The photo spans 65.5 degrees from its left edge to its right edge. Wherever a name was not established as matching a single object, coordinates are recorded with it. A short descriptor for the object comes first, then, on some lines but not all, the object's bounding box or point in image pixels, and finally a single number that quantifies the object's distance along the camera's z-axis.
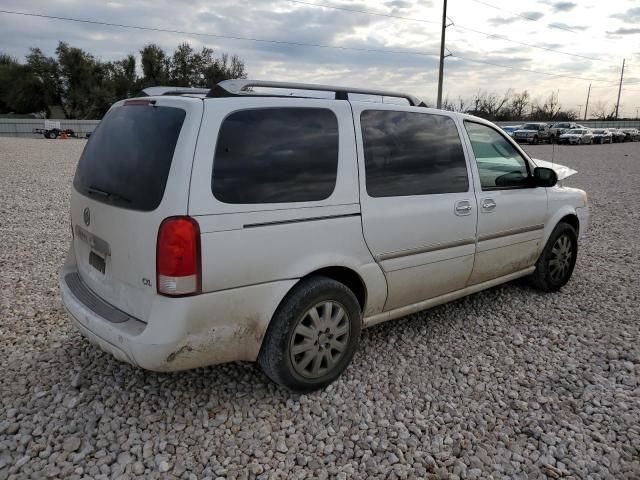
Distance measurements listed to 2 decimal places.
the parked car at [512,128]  37.47
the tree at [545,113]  67.50
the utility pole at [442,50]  32.47
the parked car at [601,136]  39.69
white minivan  2.54
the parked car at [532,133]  35.30
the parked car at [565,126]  38.43
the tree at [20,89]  52.81
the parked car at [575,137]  37.16
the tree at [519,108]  67.00
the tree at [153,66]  56.56
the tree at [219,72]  57.69
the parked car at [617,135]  42.31
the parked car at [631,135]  44.84
